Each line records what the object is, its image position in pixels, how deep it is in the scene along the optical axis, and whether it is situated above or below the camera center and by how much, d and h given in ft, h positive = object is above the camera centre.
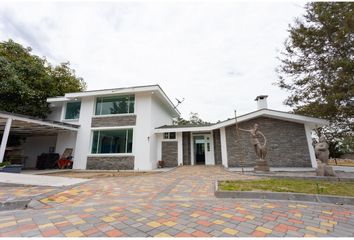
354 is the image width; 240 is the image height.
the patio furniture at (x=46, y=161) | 37.50 -0.99
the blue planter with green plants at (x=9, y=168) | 23.35 -1.55
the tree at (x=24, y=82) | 36.98 +18.33
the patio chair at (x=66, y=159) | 36.58 -0.59
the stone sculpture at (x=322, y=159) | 21.59 -0.61
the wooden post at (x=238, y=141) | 34.20 +2.99
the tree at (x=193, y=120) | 102.23 +22.98
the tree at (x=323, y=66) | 25.03 +15.63
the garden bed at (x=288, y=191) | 12.58 -3.05
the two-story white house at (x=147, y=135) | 33.47 +4.72
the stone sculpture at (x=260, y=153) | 26.81 +0.32
